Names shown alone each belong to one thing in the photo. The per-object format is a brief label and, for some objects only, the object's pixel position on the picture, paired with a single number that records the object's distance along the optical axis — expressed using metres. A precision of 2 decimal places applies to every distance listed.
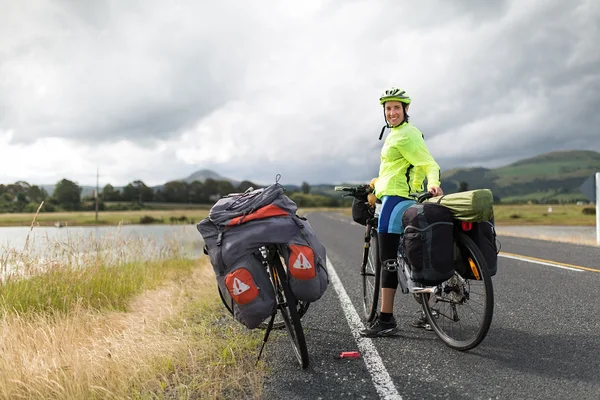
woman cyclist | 3.82
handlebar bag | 4.56
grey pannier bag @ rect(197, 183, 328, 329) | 3.18
